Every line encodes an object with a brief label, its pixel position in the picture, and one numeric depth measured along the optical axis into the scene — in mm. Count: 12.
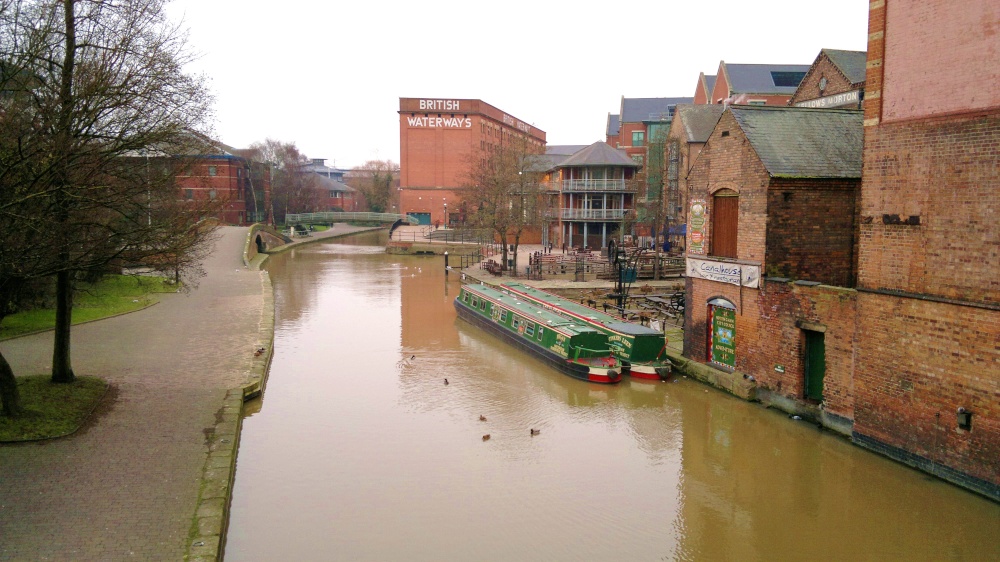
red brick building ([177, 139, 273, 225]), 61000
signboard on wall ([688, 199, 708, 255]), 16891
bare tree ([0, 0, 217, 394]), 10234
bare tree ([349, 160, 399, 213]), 96450
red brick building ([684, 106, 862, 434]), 13586
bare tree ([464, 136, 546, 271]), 37562
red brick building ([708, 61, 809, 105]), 50031
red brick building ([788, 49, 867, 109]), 26433
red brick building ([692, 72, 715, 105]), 55812
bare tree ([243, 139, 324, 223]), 76625
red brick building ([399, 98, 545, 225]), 72000
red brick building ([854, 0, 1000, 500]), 10203
